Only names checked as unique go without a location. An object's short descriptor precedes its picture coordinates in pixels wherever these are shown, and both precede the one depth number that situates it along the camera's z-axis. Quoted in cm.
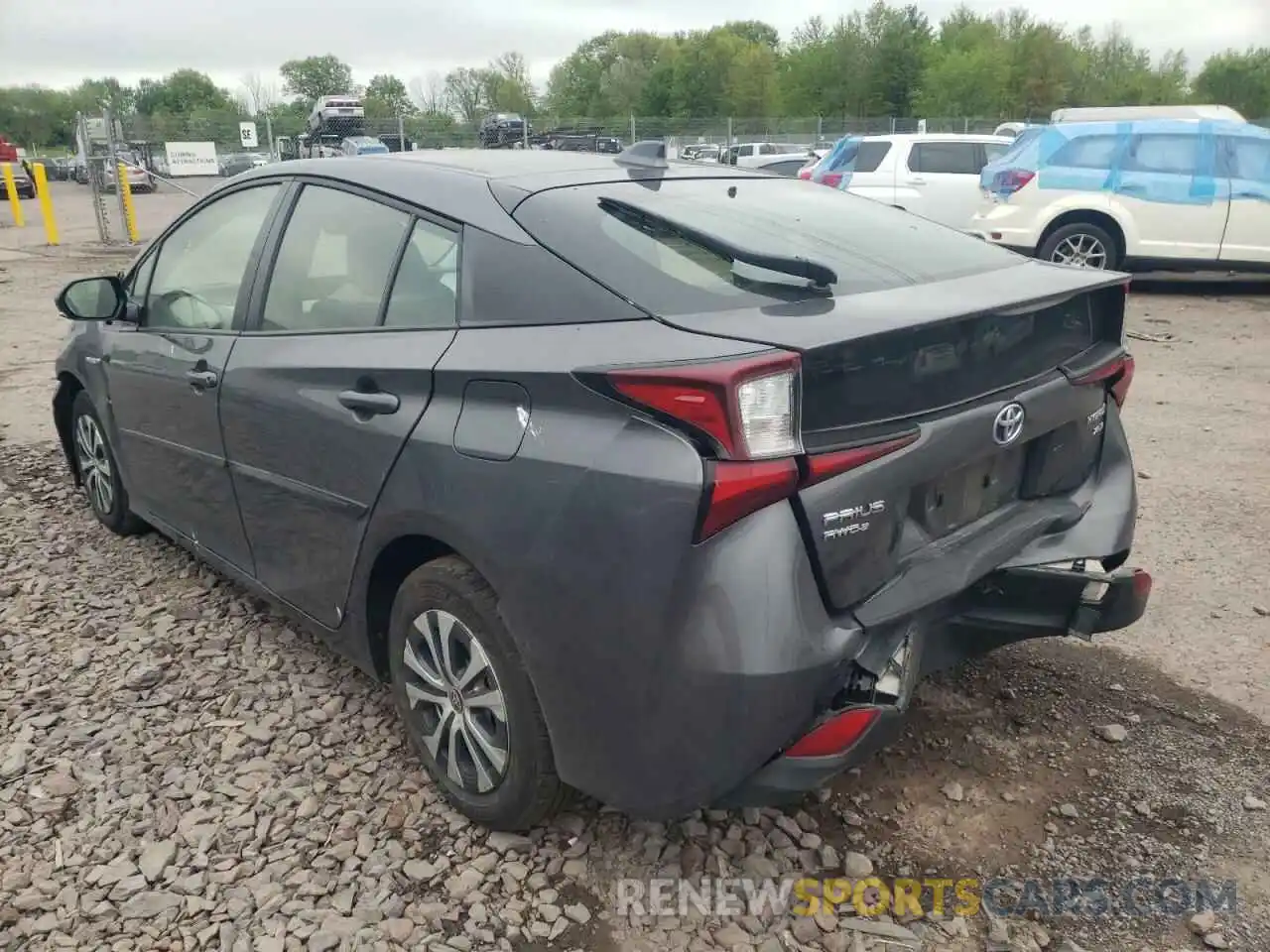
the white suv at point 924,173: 1263
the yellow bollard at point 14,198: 2000
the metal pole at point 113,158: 1711
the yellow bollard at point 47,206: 1889
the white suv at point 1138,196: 1011
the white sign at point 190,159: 2475
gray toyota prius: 196
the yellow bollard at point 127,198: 1753
